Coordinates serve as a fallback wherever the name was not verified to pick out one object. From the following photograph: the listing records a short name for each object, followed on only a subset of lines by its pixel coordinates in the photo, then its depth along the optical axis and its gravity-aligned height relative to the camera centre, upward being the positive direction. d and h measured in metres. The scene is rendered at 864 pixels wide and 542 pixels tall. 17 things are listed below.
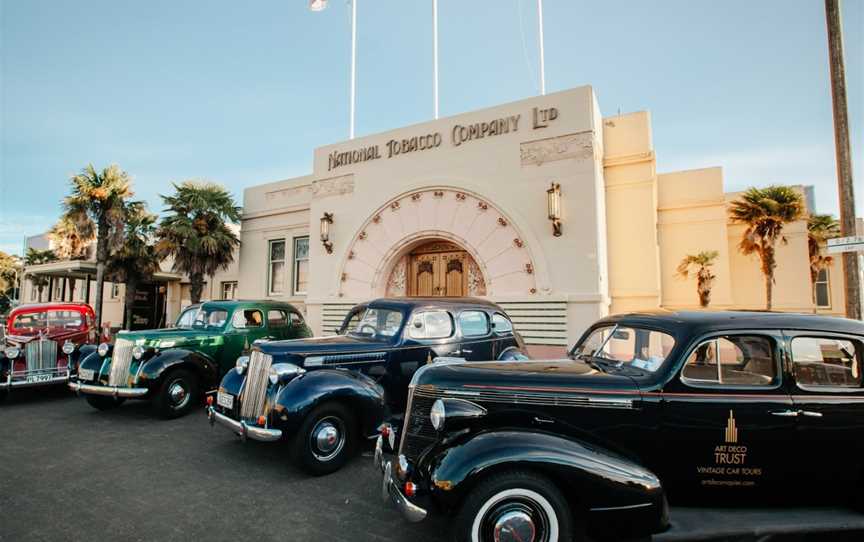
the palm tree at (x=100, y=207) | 14.73 +3.60
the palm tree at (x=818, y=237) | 12.47 +2.08
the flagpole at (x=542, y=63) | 10.67 +6.27
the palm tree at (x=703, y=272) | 10.22 +0.91
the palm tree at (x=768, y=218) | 10.59 +2.26
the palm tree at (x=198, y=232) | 14.06 +2.61
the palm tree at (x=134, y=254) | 15.70 +2.06
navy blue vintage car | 4.35 -0.72
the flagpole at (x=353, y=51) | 13.38 +8.21
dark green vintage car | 6.32 -0.77
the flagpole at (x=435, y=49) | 12.09 +7.54
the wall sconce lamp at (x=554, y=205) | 9.14 +2.23
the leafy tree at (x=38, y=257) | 26.95 +3.49
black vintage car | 2.56 -0.82
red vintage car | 7.39 -0.61
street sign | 4.86 +0.75
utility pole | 5.13 +2.01
